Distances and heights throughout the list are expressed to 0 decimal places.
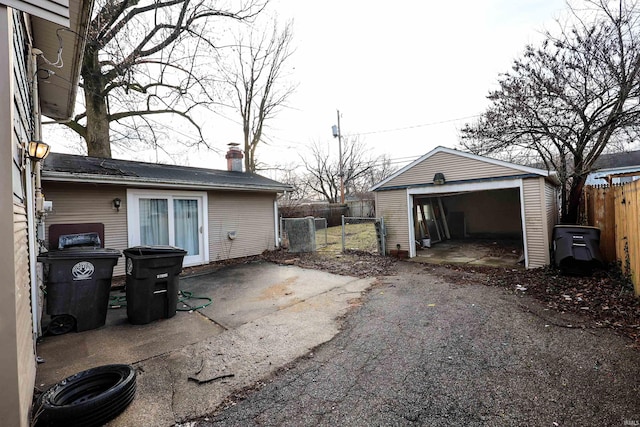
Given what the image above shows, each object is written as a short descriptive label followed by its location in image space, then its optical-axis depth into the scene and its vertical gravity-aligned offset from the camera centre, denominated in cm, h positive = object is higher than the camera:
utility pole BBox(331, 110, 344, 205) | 2205 +648
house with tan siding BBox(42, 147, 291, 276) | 579 +46
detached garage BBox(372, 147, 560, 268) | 678 +27
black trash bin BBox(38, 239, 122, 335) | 351 -74
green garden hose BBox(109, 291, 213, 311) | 461 -131
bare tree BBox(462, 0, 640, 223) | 657 +291
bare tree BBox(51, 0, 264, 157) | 678 +455
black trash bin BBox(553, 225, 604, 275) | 564 -89
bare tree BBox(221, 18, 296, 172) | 1598 +799
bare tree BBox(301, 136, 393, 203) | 2709 +478
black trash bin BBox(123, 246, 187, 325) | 390 -80
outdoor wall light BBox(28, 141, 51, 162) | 376 +106
